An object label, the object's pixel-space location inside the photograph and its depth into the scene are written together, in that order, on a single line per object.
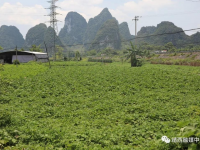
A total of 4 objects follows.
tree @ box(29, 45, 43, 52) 64.71
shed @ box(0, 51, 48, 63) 41.56
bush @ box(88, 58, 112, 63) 55.25
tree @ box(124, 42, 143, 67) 35.28
